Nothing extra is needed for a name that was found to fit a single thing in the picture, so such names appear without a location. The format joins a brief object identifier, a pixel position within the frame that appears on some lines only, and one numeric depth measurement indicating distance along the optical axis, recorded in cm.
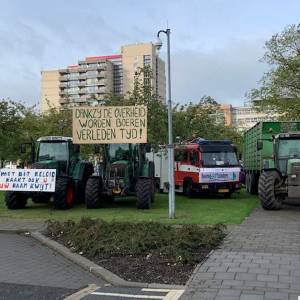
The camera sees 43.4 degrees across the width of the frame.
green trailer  1173
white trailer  1949
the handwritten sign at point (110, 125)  1235
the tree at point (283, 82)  2370
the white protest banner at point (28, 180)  1189
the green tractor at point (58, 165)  1305
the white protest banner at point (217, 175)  1643
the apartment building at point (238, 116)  5742
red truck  1645
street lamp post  1062
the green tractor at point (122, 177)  1238
